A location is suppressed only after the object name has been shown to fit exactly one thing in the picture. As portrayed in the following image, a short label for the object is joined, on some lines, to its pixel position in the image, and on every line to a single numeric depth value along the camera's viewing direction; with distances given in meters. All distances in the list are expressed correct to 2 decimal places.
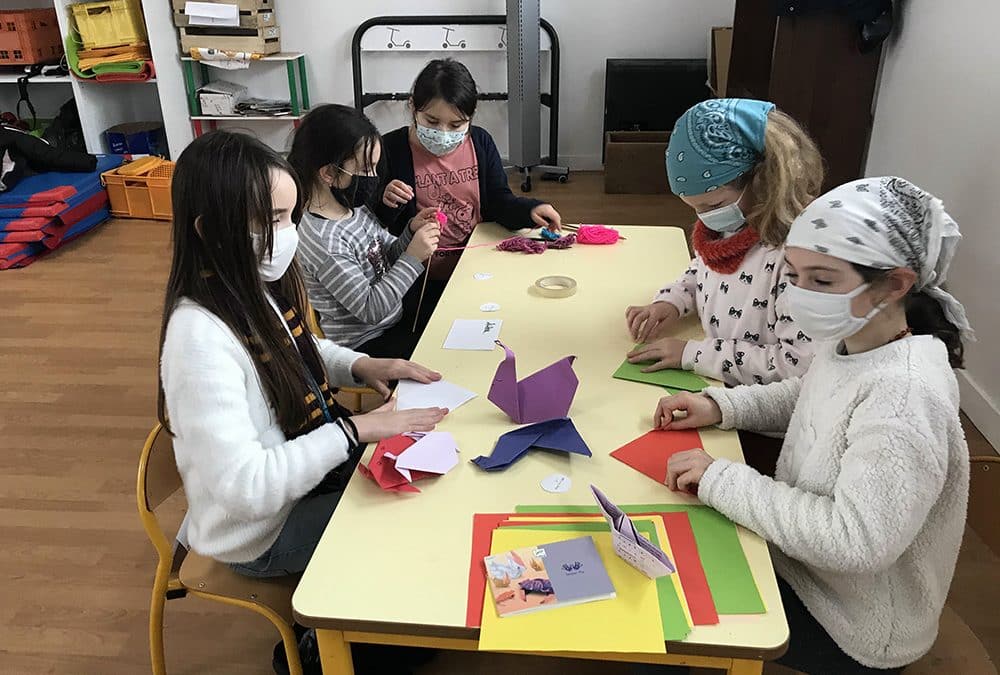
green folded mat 4.57
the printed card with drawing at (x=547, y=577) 0.96
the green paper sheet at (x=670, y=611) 0.91
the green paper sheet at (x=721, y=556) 0.96
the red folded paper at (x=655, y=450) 1.20
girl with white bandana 1.00
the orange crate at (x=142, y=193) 4.41
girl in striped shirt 1.85
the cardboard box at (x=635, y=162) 4.55
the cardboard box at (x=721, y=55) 4.31
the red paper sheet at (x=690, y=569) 0.94
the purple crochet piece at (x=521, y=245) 2.09
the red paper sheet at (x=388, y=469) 1.16
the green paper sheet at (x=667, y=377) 1.43
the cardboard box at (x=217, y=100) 4.78
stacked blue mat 3.96
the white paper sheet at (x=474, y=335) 1.60
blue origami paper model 1.21
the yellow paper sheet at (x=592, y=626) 0.91
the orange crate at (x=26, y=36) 4.62
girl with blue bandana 1.44
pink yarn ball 2.15
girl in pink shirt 2.18
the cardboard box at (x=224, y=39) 4.59
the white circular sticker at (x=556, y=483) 1.17
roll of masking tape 1.82
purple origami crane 1.32
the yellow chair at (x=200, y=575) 1.33
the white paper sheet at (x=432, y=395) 1.39
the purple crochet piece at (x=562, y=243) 2.12
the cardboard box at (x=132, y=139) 4.86
